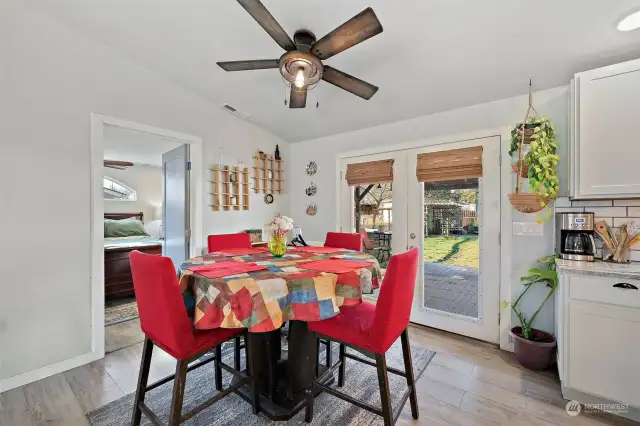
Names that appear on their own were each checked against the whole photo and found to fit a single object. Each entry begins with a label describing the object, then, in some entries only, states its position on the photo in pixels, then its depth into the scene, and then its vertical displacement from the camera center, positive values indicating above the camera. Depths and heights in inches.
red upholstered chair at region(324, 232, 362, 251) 109.7 -10.8
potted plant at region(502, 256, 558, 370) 88.4 -39.4
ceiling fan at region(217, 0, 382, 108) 57.7 +37.3
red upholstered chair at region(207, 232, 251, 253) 105.7 -10.8
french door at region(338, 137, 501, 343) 107.6 -8.8
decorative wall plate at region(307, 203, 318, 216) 160.2 +2.2
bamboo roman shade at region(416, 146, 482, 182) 109.4 +19.2
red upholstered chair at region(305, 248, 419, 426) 58.5 -24.8
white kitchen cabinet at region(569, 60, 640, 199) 76.0 +22.2
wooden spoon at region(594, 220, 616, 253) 84.1 -5.6
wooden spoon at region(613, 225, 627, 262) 82.1 -8.9
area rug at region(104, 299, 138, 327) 134.3 -49.6
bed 156.3 -30.1
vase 86.5 -9.6
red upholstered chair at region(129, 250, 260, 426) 55.9 -23.1
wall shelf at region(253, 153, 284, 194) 155.3 +21.3
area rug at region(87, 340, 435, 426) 68.9 -49.3
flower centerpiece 86.1 -5.7
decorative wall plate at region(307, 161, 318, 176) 160.7 +25.1
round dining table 57.6 -17.9
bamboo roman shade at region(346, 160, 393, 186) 132.2 +19.3
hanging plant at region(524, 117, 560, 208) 88.7 +16.1
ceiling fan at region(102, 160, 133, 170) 195.3 +33.4
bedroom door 131.9 +4.1
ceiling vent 134.6 +48.4
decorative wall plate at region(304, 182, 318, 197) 160.9 +13.2
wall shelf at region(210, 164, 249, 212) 137.4 +12.2
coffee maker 84.3 -6.9
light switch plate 97.7 -5.3
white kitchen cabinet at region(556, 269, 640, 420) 67.4 -30.7
